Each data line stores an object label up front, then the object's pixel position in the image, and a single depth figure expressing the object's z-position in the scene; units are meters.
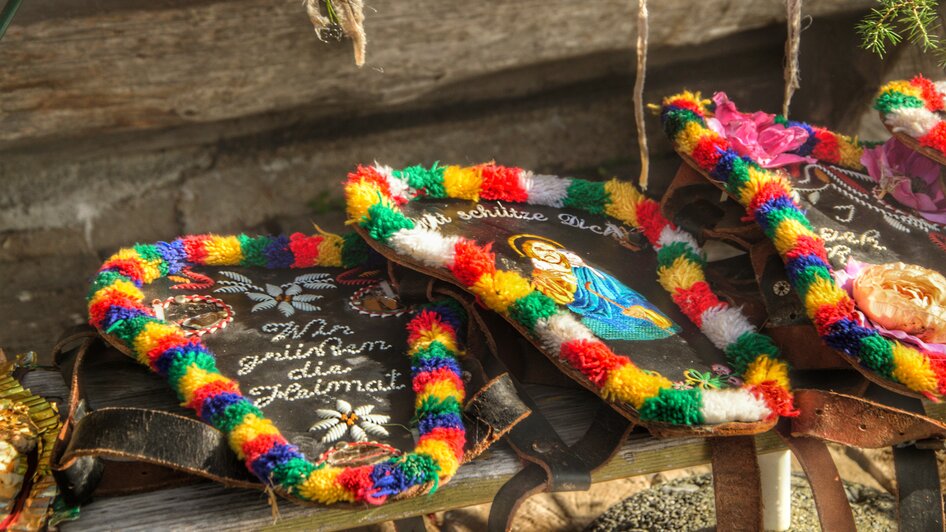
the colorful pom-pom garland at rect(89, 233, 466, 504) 1.33
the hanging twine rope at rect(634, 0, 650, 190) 1.77
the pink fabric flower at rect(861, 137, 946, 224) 1.92
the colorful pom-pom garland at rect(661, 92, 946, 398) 1.49
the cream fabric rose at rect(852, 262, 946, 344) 1.53
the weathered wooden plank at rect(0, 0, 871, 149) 2.10
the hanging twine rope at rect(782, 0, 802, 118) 1.92
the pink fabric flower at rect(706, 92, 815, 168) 1.88
